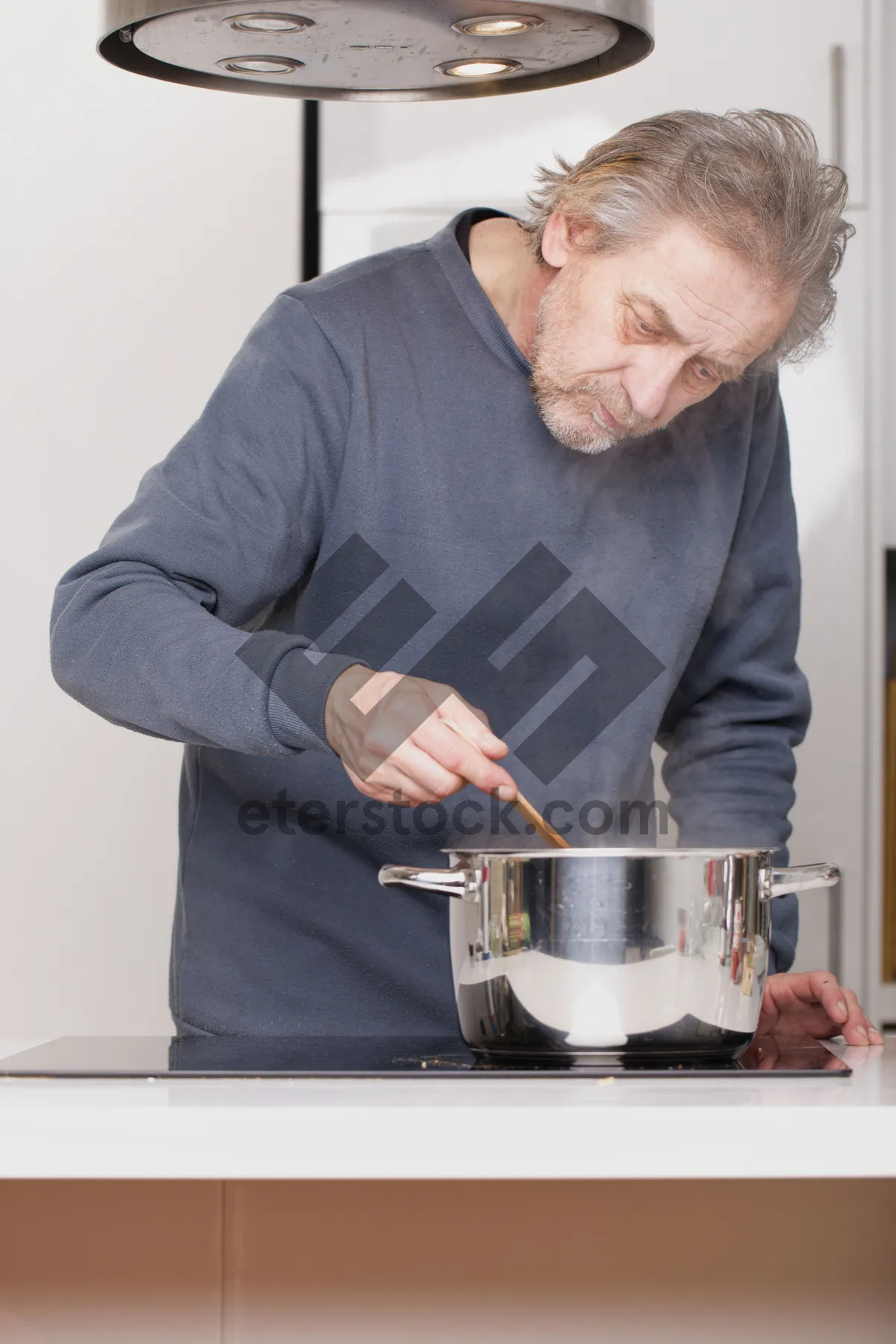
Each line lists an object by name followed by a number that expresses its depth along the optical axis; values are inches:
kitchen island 106.0
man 124.9
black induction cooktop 106.3
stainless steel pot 105.5
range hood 106.6
